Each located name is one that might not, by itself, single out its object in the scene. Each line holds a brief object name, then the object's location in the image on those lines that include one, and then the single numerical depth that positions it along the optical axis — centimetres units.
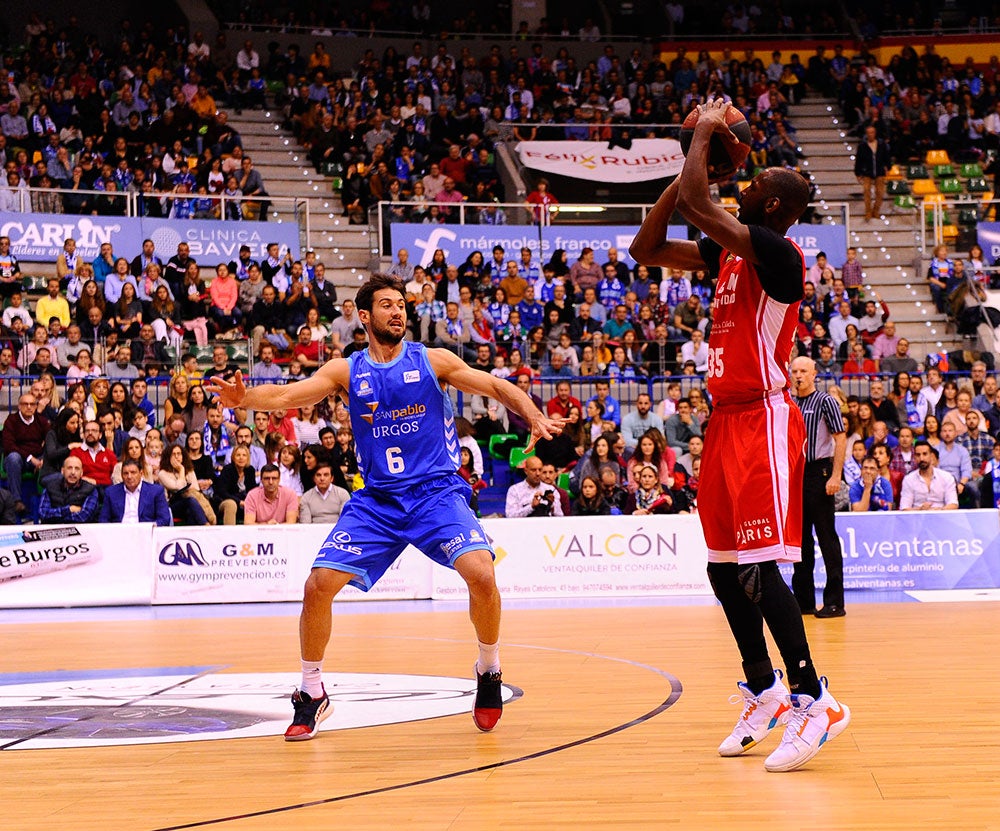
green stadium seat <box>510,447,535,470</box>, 1672
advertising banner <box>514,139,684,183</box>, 2367
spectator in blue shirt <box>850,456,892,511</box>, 1490
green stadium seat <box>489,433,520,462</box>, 1731
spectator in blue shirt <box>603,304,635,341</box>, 1944
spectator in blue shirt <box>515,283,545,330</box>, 1970
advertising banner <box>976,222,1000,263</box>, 2281
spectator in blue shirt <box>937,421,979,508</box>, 1588
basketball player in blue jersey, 616
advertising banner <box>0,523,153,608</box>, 1361
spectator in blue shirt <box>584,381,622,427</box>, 1759
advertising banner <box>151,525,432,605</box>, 1367
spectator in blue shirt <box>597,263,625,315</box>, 2053
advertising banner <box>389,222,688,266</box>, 2098
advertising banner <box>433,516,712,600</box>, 1351
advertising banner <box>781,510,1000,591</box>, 1364
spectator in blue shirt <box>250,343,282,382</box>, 1722
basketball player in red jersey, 512
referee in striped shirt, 1042
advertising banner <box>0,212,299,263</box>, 1916
